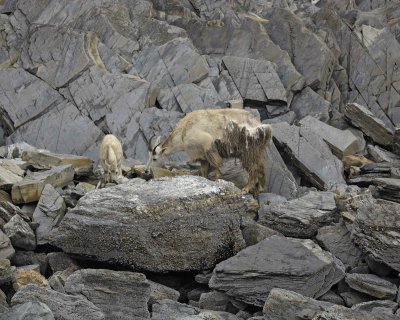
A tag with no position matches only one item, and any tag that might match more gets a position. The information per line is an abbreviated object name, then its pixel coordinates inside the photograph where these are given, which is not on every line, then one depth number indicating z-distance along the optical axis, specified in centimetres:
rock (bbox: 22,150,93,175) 2133
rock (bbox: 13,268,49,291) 1401
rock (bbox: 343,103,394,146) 2641
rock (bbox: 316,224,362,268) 1555
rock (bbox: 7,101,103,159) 2530
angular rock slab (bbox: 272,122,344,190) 2212
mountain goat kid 2002
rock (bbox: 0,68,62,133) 2628
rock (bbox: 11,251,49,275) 1568
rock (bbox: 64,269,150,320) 1323
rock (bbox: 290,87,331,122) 2853
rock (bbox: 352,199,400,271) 1439
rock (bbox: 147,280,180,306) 1399
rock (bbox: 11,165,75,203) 1806
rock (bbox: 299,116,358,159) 2436
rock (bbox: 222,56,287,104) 2767
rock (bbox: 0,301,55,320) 1045
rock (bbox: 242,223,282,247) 1588
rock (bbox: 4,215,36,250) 1588
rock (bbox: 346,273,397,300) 1381
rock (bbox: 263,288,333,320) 1229
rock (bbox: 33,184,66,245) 1659
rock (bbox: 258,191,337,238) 1645
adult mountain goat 1953
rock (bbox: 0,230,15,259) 1512
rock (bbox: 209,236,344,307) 1374
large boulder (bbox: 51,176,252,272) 1474
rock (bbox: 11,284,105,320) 1184
